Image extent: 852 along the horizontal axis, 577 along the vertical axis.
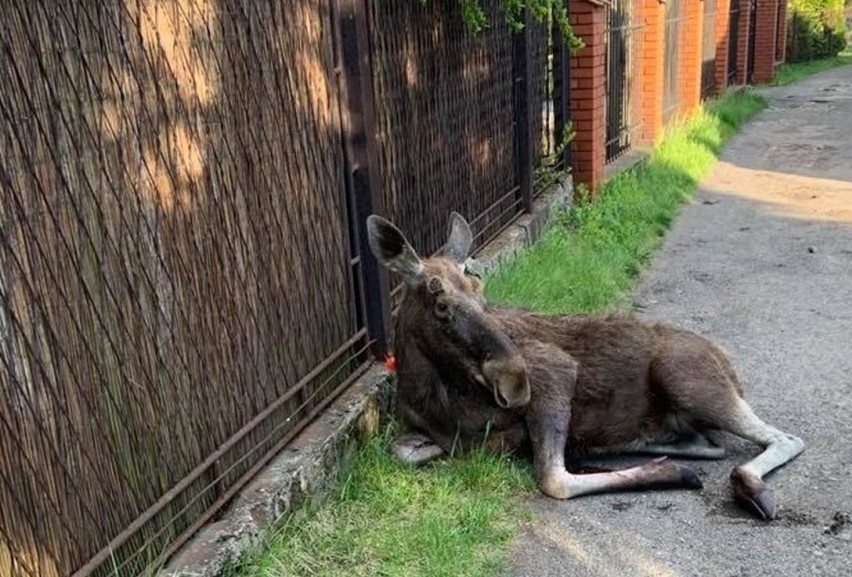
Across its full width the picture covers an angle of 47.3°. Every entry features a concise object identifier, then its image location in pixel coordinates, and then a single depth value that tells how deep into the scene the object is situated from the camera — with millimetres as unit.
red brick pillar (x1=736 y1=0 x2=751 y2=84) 21203
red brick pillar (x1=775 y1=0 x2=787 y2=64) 25844
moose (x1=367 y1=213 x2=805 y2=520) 4434
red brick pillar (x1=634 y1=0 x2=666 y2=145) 12367
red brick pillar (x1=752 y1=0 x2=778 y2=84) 23266
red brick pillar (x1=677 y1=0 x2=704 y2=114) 14648
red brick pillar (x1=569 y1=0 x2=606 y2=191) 9406
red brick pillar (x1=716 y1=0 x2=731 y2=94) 18516
